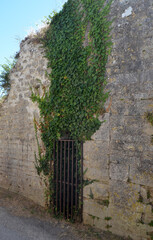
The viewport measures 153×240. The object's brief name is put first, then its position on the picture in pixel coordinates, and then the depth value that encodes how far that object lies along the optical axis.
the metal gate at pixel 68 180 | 3.88
